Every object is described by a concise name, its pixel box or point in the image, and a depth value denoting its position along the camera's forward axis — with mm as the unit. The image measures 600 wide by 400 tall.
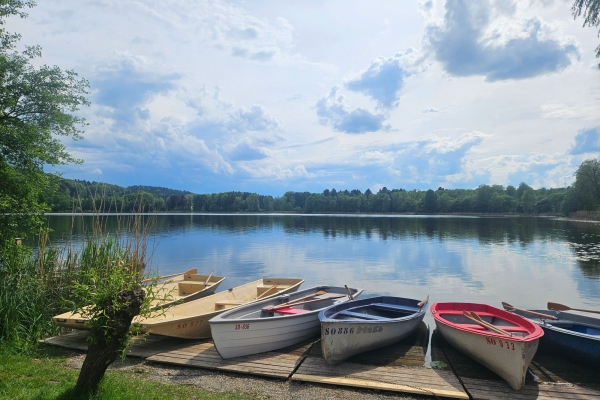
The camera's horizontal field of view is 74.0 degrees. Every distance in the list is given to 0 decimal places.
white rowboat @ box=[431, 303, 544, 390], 7098
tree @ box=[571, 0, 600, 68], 10422
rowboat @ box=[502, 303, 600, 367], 8055
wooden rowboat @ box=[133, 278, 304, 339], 8672
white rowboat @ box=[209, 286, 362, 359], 8234
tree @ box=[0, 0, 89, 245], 10203
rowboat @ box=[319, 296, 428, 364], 8164
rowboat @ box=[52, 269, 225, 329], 12734
